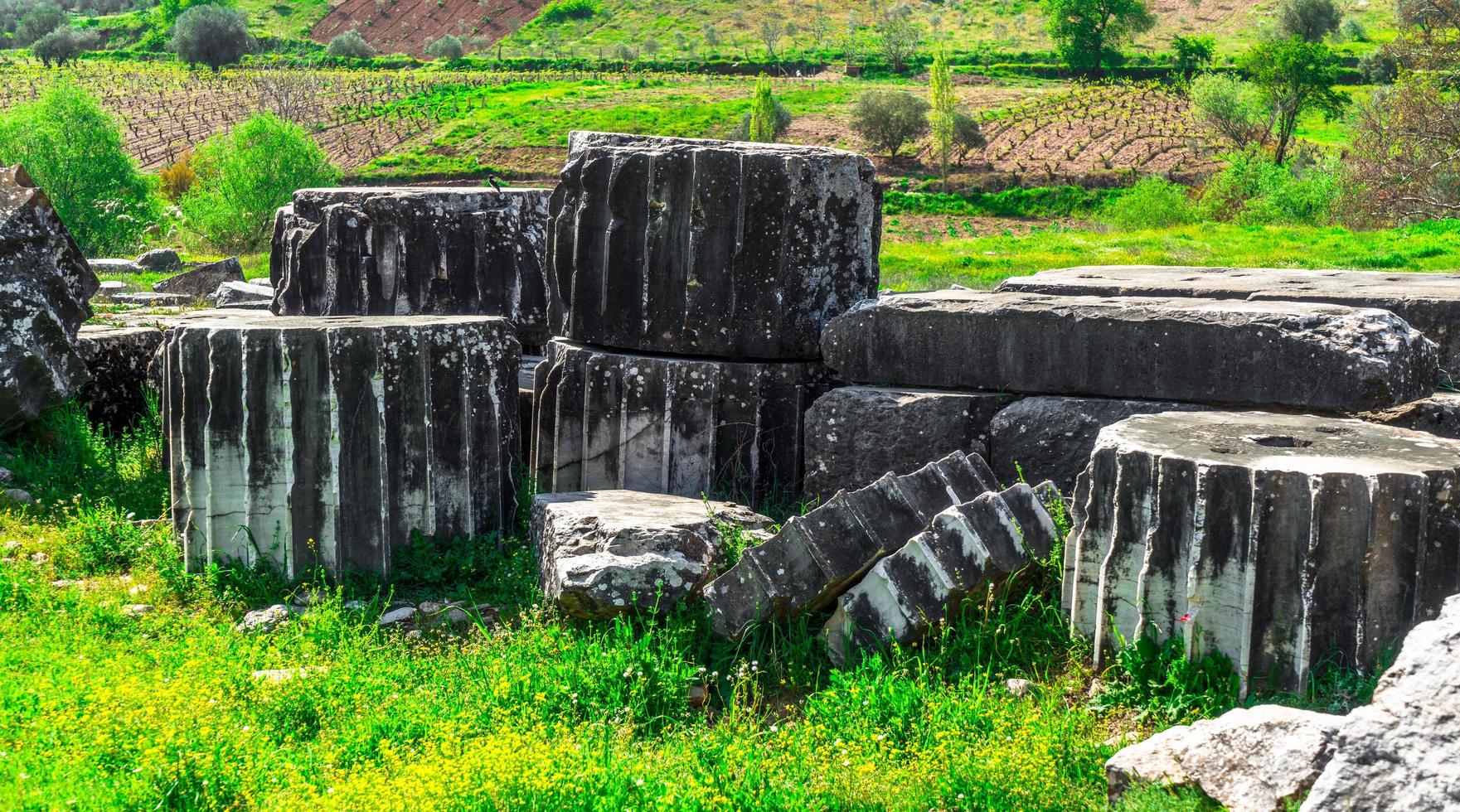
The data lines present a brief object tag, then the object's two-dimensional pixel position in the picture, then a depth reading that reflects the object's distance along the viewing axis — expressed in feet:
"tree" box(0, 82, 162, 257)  92.48
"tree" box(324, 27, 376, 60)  309.63
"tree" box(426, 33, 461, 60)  316.40
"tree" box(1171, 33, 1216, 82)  238.27
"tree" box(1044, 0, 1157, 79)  259.60
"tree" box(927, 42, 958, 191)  177.78
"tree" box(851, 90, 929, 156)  194.59
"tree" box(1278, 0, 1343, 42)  241.96
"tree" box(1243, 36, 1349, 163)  167.94
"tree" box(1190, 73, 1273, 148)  168.35
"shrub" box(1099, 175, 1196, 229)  99.19
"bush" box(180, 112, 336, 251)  102.17
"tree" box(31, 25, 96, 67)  274.77
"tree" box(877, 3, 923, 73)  271.49
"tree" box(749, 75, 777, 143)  175.83
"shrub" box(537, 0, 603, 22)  347.36
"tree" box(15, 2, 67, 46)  314.55
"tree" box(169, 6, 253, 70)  264.31
